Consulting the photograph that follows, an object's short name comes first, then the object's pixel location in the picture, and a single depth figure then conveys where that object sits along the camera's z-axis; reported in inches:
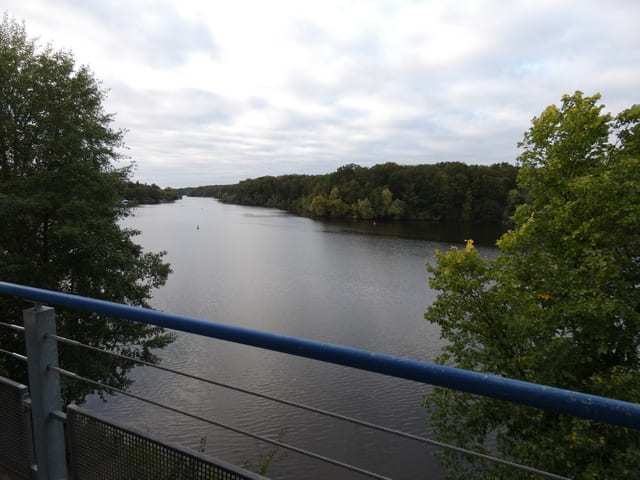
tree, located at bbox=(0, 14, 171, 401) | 445.7
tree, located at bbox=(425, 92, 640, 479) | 299.4
